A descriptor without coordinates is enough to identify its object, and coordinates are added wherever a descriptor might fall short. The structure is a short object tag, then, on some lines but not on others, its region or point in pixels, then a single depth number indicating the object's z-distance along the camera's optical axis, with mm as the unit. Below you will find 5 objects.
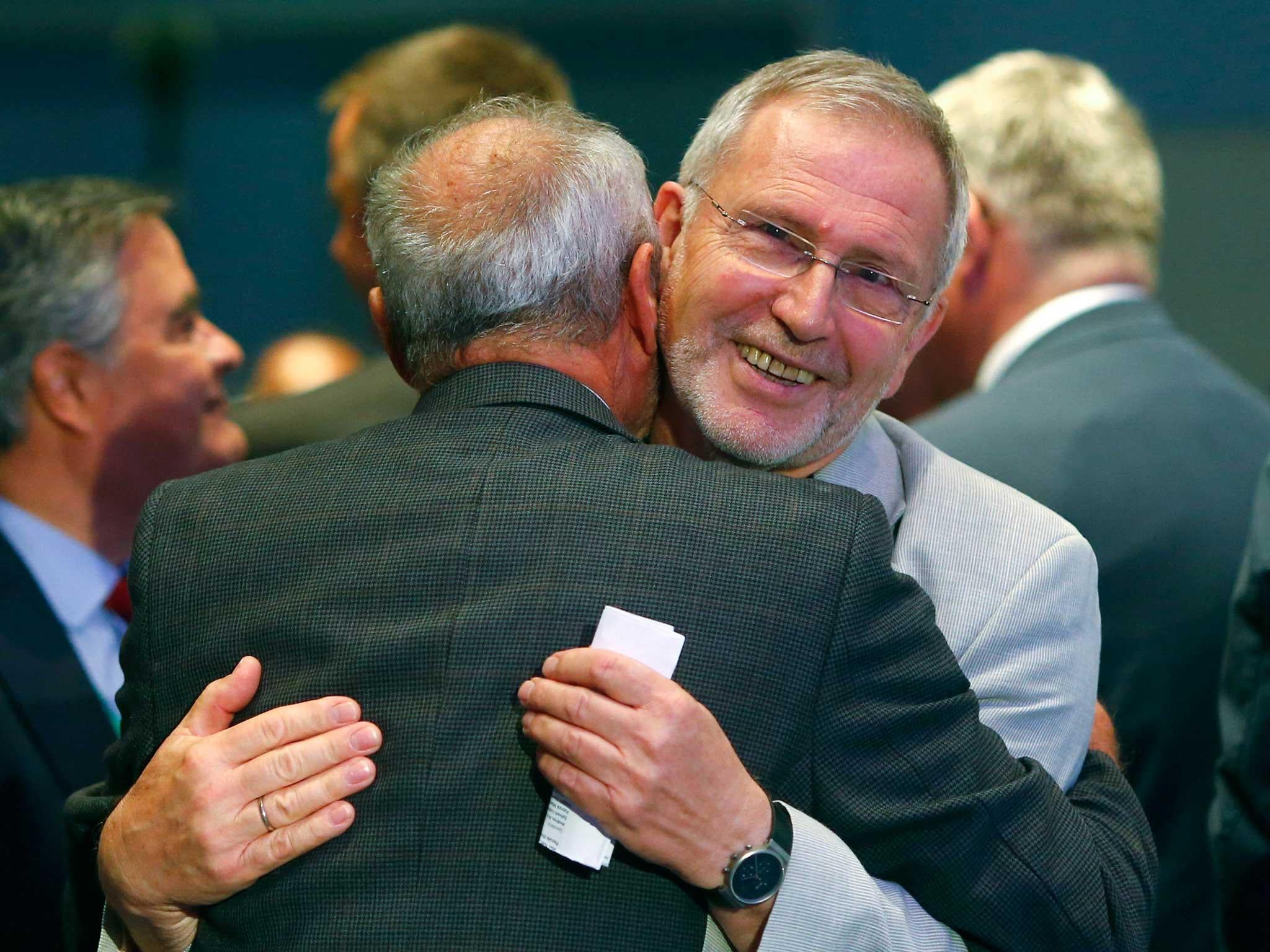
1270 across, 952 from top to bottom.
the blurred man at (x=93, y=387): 5922
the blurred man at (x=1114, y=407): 5605
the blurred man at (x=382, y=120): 6594
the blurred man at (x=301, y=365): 10305
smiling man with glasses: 3785
